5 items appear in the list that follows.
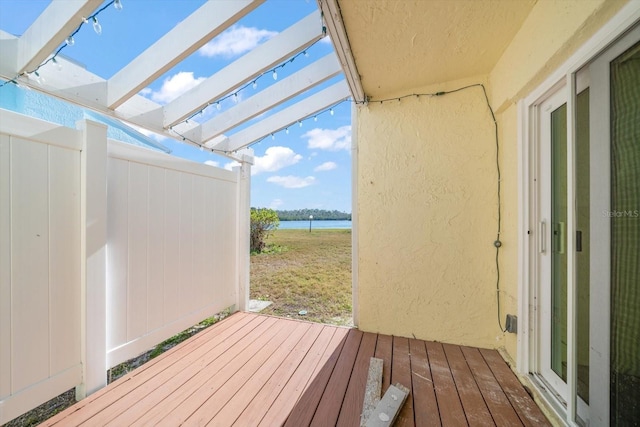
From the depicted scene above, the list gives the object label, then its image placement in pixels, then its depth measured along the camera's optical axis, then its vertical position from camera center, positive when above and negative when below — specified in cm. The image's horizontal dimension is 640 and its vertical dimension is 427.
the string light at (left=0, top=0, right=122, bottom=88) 130 +98
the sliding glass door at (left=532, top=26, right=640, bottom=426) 93 -11
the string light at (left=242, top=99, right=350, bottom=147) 266 +106
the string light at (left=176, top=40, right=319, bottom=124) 191 +111
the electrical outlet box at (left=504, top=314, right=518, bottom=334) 178 -82
